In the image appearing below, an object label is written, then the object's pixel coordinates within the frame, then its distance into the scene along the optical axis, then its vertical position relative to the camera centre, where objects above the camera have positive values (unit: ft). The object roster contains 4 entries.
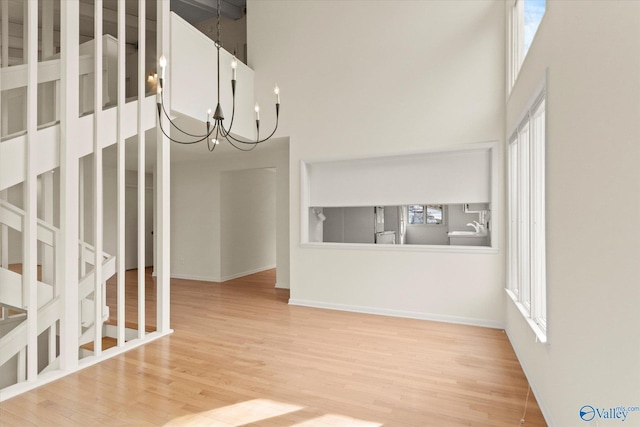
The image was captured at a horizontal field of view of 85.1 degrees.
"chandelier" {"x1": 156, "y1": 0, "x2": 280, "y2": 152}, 8.32 +3.66
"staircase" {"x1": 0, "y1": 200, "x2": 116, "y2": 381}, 9.22 -2.42
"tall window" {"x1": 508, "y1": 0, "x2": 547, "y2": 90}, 9.16 +5.54
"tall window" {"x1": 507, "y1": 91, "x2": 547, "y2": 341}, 8.27 -0.10
